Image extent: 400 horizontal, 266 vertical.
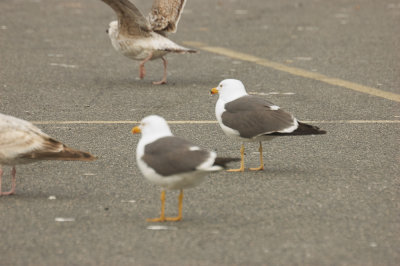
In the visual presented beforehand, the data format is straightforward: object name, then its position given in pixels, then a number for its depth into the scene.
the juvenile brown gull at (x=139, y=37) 22.56
